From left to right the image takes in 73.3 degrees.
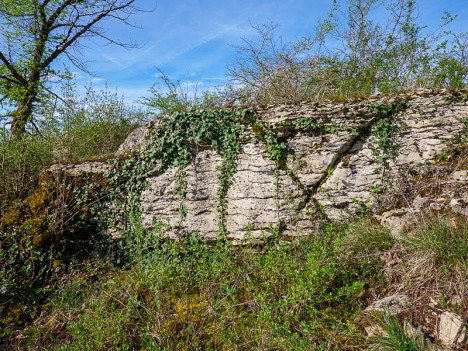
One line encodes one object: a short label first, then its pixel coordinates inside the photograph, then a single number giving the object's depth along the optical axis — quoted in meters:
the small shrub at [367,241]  3.96
